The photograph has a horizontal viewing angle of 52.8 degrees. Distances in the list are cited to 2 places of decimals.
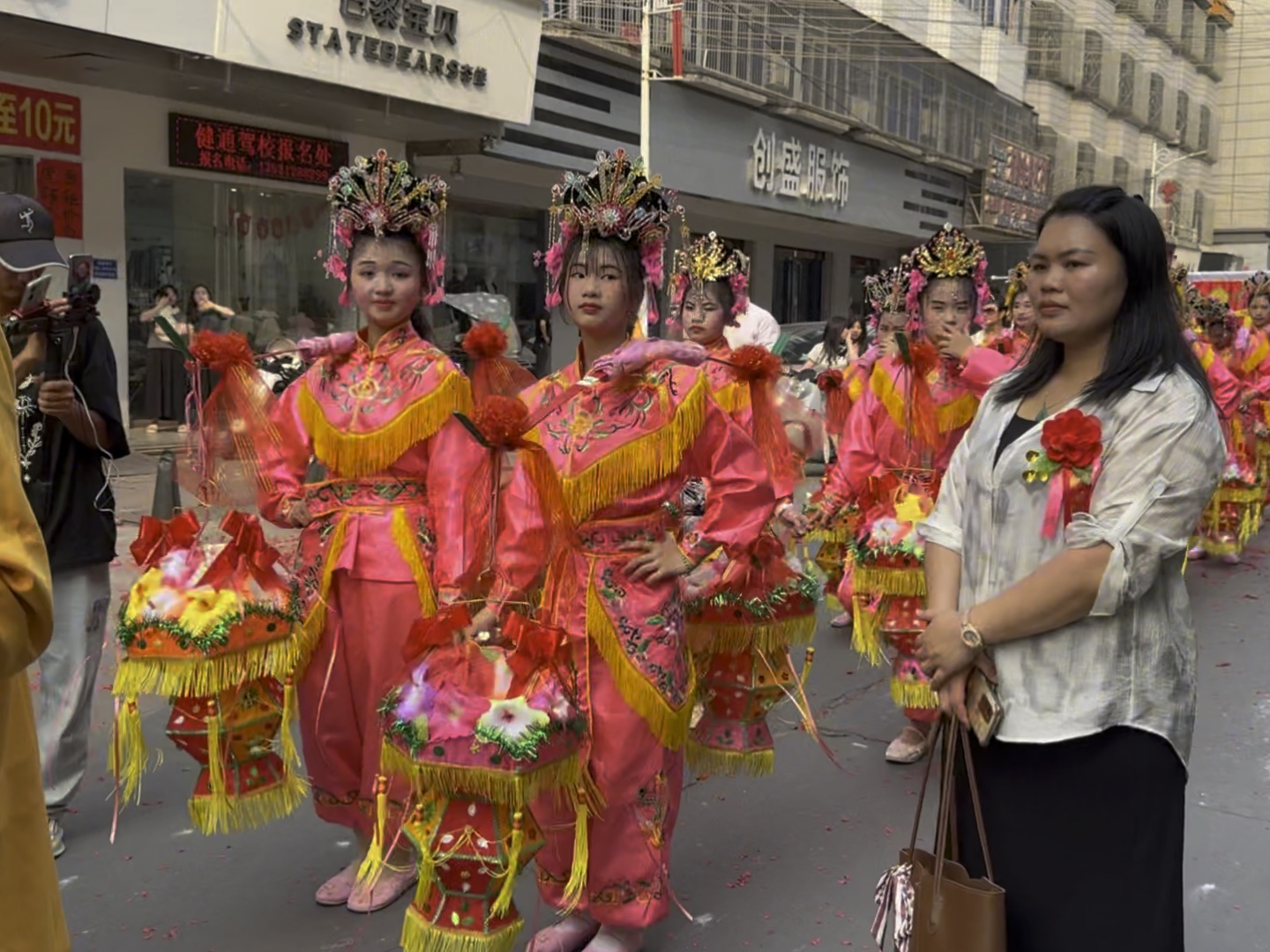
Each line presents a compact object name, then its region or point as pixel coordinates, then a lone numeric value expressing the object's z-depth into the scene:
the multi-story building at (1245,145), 46.16
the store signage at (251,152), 12.25
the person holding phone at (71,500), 3.73
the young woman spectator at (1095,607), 2.16
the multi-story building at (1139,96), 32.56
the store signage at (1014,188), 28.17
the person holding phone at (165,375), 12.27
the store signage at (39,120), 10.59
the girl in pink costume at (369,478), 3.46
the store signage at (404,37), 11.41
